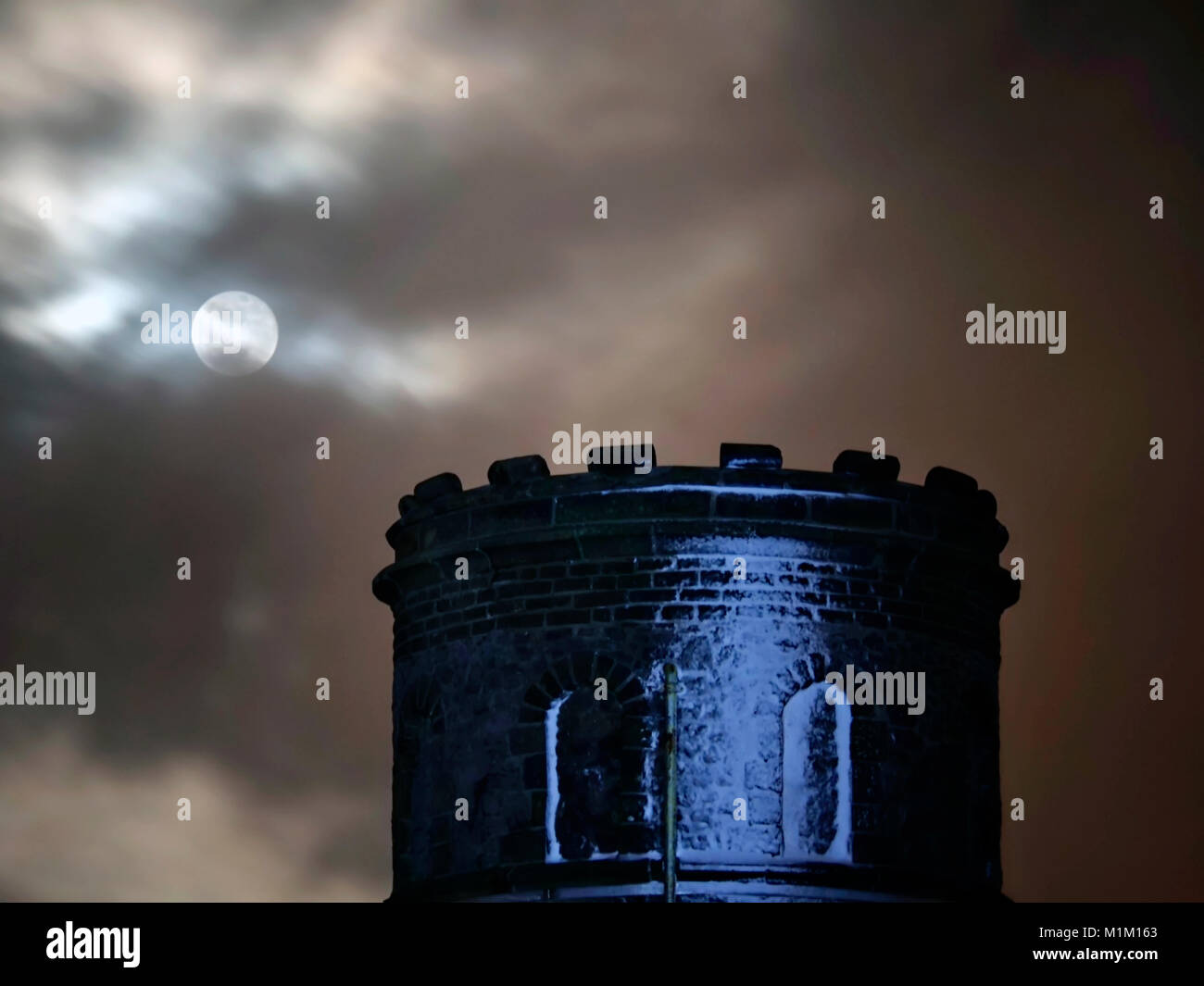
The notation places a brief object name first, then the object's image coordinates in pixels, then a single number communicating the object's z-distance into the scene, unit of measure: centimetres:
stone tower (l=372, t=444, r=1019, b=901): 2550
